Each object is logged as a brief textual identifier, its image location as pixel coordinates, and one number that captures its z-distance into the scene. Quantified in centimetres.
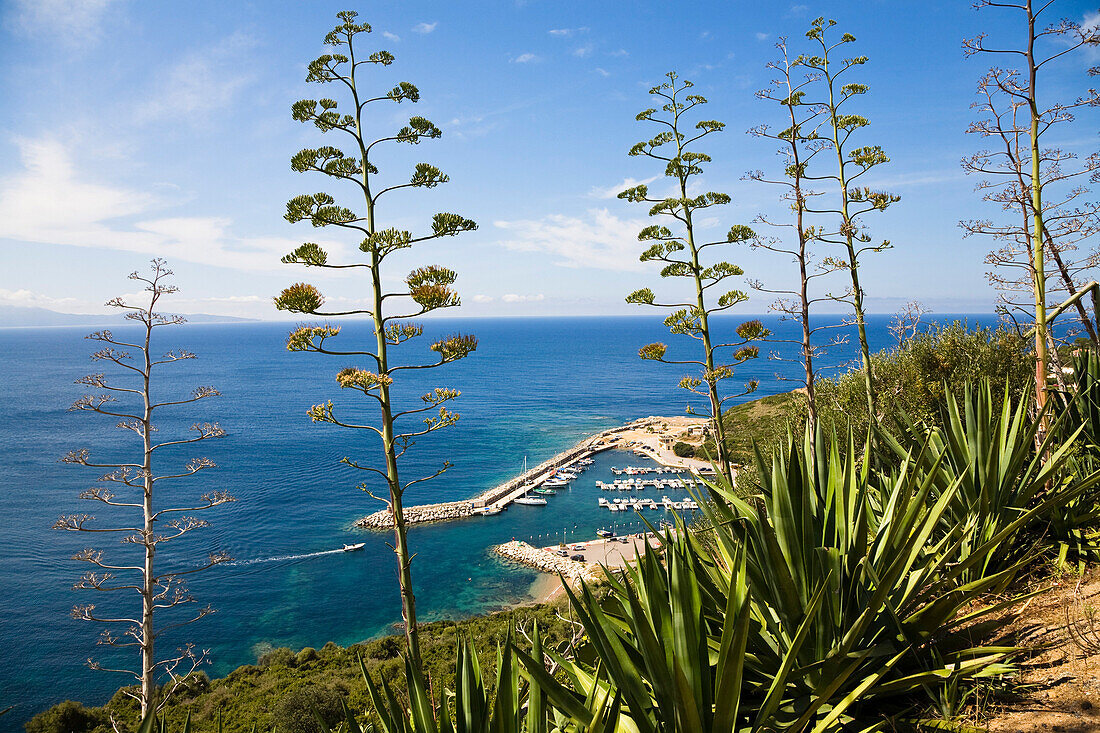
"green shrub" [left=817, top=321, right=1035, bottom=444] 1070
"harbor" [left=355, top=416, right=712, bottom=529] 4444
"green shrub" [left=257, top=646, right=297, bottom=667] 2481
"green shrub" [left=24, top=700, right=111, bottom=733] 1934
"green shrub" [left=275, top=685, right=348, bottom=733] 1733
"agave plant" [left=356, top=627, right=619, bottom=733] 221
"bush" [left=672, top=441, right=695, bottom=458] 5503
